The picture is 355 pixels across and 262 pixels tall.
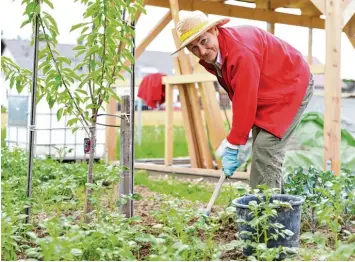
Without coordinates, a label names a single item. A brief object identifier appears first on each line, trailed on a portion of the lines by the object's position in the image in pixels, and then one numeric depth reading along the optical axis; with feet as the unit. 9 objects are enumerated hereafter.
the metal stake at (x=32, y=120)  10.20
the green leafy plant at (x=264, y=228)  8.58
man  10.76
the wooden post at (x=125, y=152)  11.70
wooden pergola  16.30
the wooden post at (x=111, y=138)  26.94
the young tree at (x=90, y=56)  10.14
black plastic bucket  9.61
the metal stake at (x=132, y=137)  11.57
